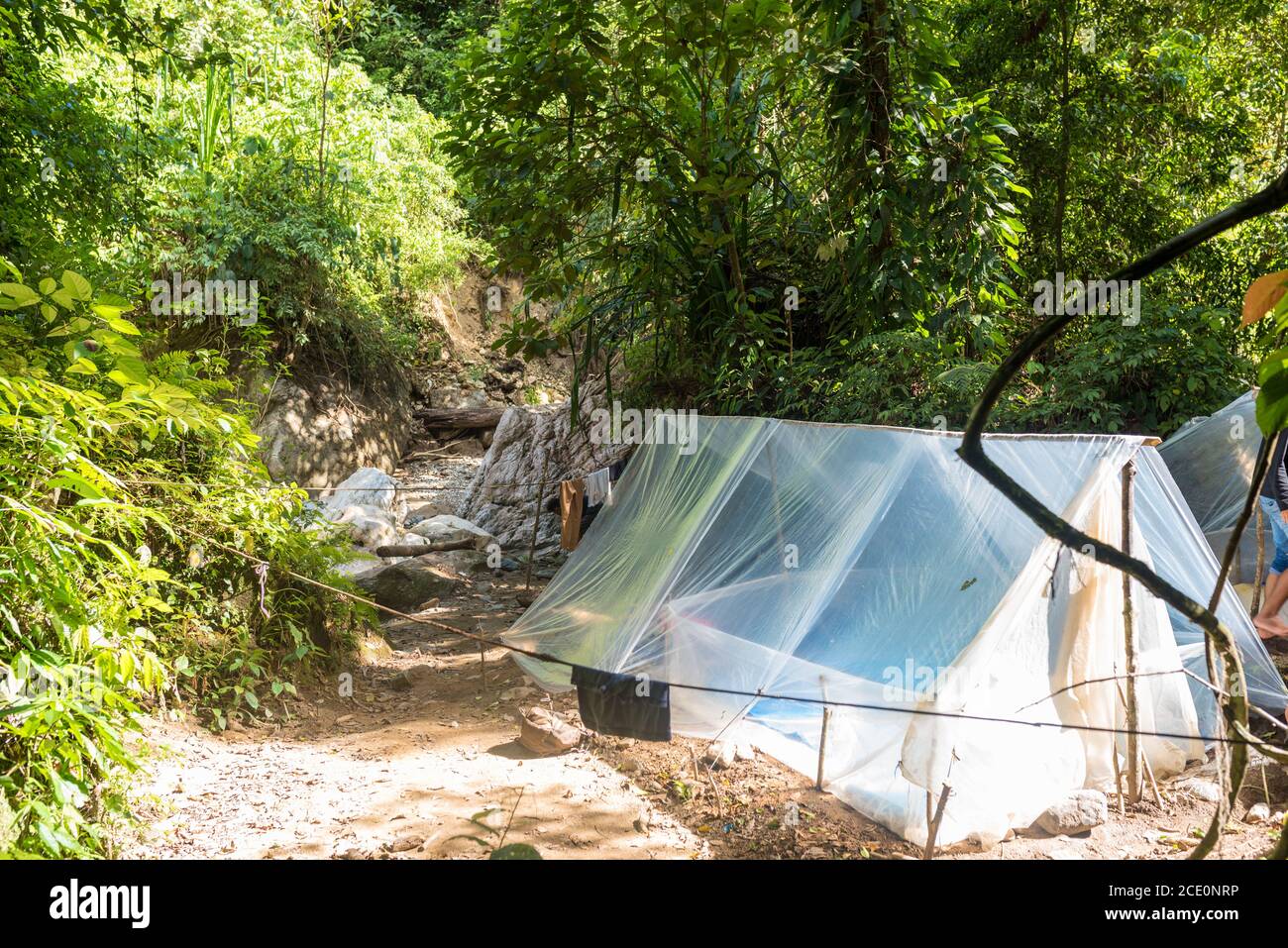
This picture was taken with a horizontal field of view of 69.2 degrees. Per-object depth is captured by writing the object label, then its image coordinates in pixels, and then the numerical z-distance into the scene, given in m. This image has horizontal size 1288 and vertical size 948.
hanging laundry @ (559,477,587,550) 5.59
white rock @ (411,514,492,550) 7.16
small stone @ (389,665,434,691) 4.34
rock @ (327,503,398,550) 7.07
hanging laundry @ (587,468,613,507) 5.47
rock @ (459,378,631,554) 7.46
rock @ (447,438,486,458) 10.23
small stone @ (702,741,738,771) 3.27
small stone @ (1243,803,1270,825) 2.75
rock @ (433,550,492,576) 6.66
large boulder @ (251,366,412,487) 8.80
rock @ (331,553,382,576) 5.99
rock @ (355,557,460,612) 5.64
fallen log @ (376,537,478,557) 6.76
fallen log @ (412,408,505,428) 10.40
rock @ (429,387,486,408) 10.87
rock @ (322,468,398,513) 7.96
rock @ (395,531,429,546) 7.07
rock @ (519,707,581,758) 3.43
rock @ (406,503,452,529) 8.23
